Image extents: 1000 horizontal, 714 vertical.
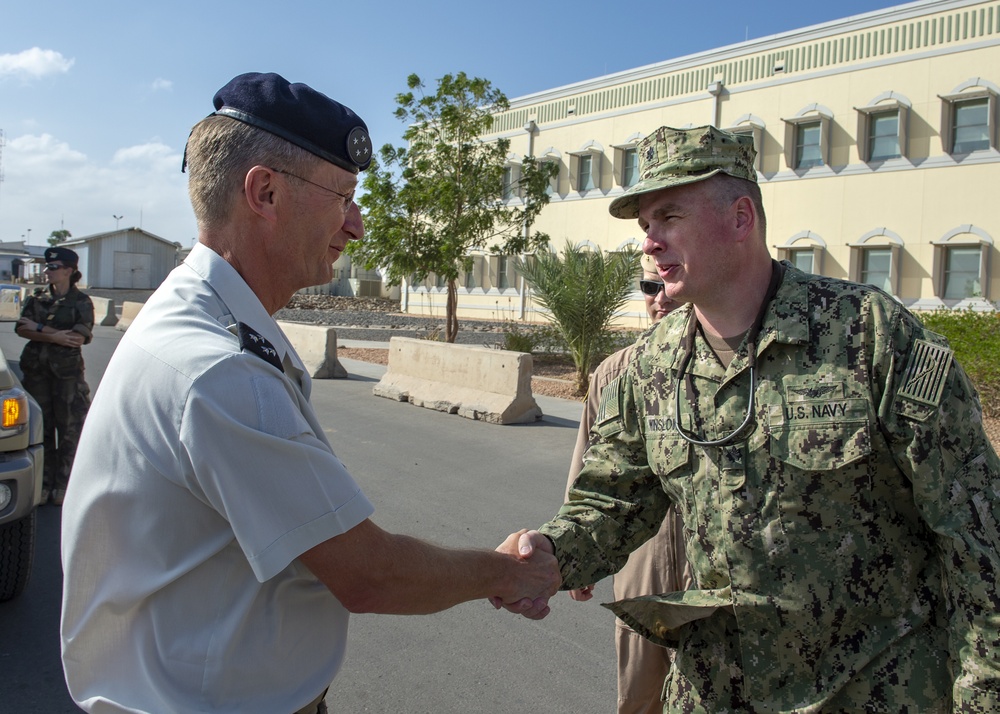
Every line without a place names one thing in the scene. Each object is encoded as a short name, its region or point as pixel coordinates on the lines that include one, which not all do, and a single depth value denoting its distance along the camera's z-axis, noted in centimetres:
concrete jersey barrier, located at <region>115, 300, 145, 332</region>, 2809
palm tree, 1511
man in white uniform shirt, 148
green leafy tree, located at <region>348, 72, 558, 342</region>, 1916
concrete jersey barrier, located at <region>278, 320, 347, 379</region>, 1567
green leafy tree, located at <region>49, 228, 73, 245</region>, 9412
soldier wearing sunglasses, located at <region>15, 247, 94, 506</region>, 707
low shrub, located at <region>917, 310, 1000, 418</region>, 1068
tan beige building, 2406
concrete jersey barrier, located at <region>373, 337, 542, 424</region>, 1132
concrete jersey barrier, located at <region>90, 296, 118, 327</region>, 2972
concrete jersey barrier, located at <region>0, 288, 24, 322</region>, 2146
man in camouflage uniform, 186
